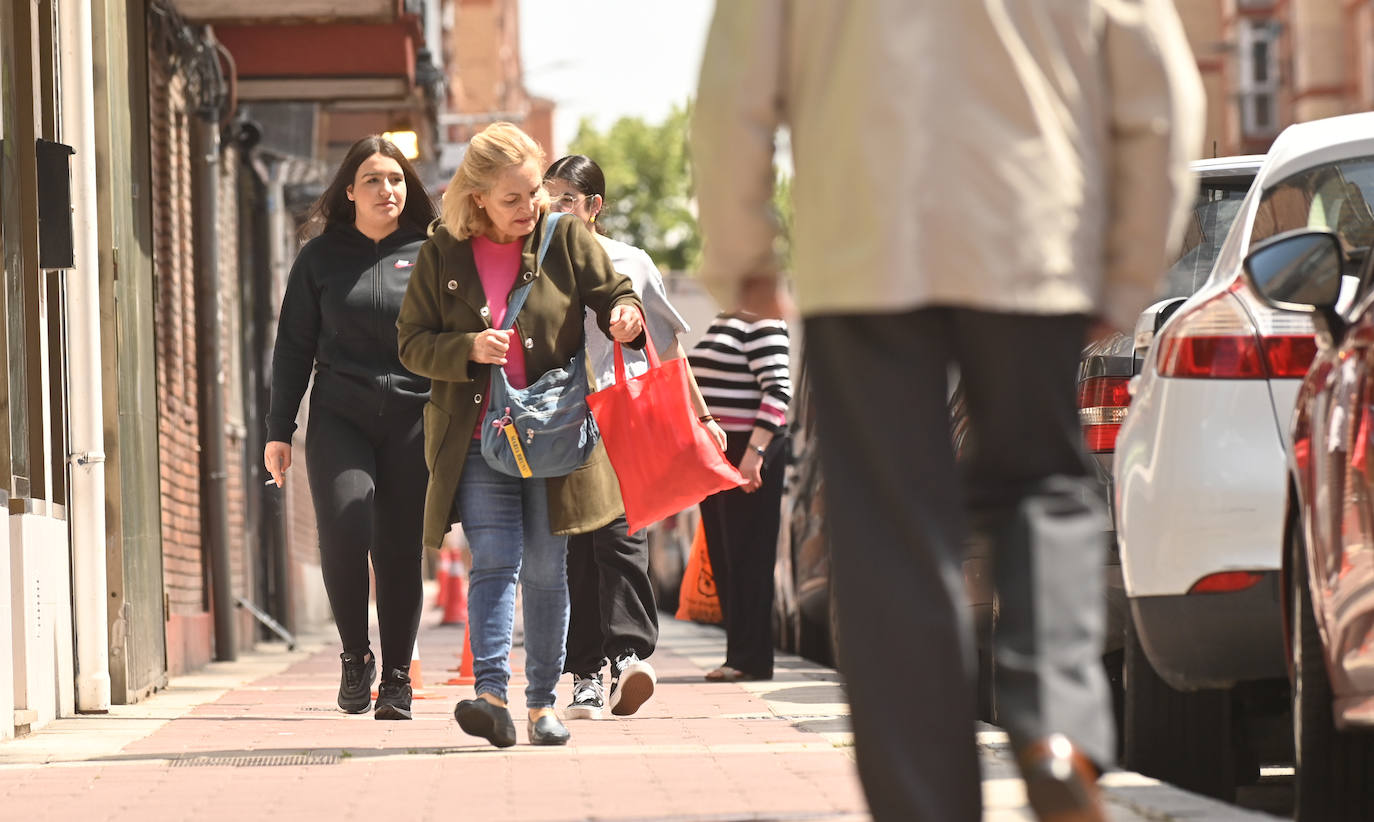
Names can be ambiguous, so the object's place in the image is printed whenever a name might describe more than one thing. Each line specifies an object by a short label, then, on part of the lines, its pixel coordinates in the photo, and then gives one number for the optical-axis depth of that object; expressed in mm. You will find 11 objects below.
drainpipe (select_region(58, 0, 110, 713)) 18200
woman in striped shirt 21068
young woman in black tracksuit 16130
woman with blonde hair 13387
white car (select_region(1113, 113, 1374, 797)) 10763
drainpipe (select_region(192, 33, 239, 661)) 28327
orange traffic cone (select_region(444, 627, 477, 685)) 22413
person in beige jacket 6993
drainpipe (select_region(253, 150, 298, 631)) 34537
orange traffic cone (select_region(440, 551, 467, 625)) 45802
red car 9033
